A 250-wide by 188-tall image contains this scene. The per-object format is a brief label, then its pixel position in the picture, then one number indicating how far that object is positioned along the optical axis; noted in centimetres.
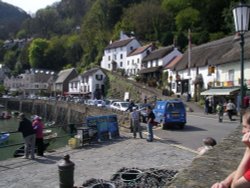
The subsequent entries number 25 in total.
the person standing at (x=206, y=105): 3574
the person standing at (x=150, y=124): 1803
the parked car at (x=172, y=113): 2394
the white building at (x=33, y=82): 12392
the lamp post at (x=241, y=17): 954
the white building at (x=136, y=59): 7462
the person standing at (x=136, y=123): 1958
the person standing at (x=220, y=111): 2718
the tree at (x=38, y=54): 13850
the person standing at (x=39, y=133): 1528
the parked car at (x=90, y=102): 5244
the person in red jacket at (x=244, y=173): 309
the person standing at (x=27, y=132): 1428
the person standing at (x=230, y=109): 2850
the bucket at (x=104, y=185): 785
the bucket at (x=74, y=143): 1719
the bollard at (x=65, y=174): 869
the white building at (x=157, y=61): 6469
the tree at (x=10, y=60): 17125
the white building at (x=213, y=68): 3950
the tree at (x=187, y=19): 7325
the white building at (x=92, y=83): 7738
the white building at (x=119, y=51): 8319
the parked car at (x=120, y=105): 3857
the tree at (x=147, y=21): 8306
